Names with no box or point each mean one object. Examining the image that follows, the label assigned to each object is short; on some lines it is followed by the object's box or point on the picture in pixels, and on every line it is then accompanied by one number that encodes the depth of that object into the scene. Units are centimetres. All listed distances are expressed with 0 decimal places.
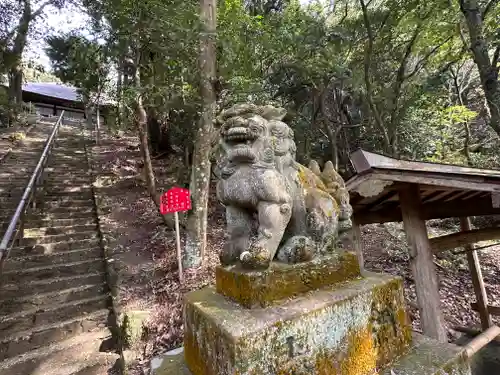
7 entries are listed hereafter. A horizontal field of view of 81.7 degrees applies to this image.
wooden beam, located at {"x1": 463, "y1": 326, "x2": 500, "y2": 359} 253
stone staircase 331
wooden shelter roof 237
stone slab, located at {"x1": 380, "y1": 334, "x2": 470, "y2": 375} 157
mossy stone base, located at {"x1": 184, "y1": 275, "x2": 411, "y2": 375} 128
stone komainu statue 154
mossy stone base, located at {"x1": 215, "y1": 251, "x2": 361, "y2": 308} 143
